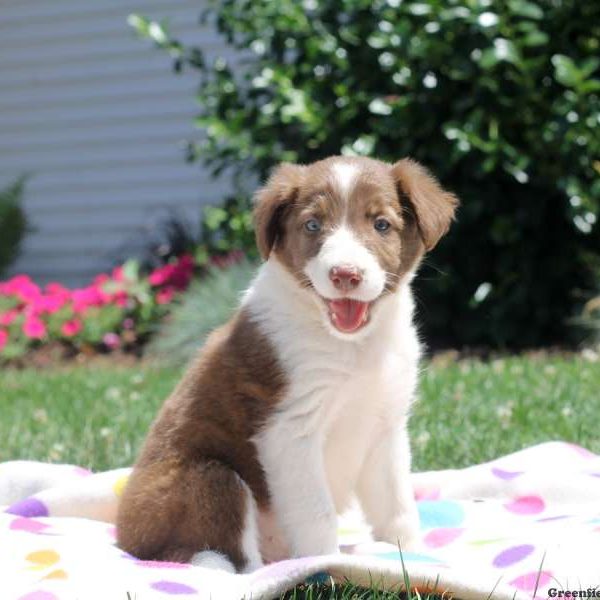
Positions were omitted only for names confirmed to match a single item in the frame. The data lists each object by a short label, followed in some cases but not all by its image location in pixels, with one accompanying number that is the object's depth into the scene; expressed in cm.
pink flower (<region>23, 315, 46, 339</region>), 959
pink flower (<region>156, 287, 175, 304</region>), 964
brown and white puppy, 317
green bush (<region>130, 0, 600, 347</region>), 745
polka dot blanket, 279
